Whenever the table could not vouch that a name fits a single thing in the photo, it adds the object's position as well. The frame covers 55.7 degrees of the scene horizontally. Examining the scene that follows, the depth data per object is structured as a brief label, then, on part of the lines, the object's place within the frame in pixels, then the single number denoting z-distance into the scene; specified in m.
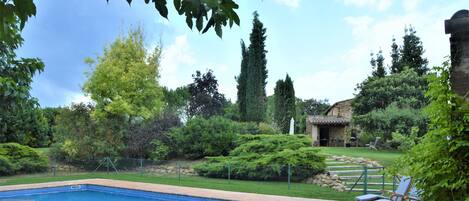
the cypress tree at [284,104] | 31.92
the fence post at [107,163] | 18.75
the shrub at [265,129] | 23.91
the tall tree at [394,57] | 38.31
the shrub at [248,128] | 22.08
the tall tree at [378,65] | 39.16
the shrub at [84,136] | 19.70
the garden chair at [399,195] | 7.56
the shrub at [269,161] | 15.65
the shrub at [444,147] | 4.32
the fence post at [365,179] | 12.74
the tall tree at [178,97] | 38.50
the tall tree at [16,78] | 4.97
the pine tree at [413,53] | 36.91
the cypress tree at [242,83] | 30.26
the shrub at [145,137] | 20.55
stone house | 37.06
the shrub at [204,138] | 20.14
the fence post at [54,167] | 18.22
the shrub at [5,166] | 17.44
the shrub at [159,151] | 20.19
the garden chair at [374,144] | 28.32
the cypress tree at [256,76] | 28.86
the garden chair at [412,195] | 7.45
